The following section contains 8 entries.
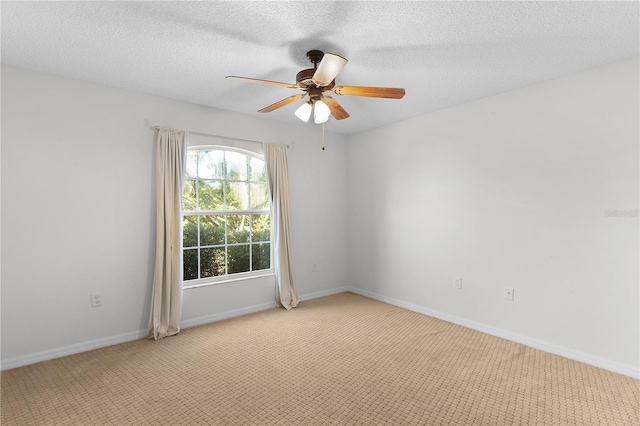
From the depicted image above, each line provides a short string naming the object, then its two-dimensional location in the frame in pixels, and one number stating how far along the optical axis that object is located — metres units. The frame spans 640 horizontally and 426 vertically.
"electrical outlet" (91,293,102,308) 3.03
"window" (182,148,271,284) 3.70
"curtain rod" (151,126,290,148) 3.35
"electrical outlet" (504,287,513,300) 3.22
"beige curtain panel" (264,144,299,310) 4.15
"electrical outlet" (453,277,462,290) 3.64
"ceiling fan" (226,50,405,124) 2.12
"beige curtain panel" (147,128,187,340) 3.26
